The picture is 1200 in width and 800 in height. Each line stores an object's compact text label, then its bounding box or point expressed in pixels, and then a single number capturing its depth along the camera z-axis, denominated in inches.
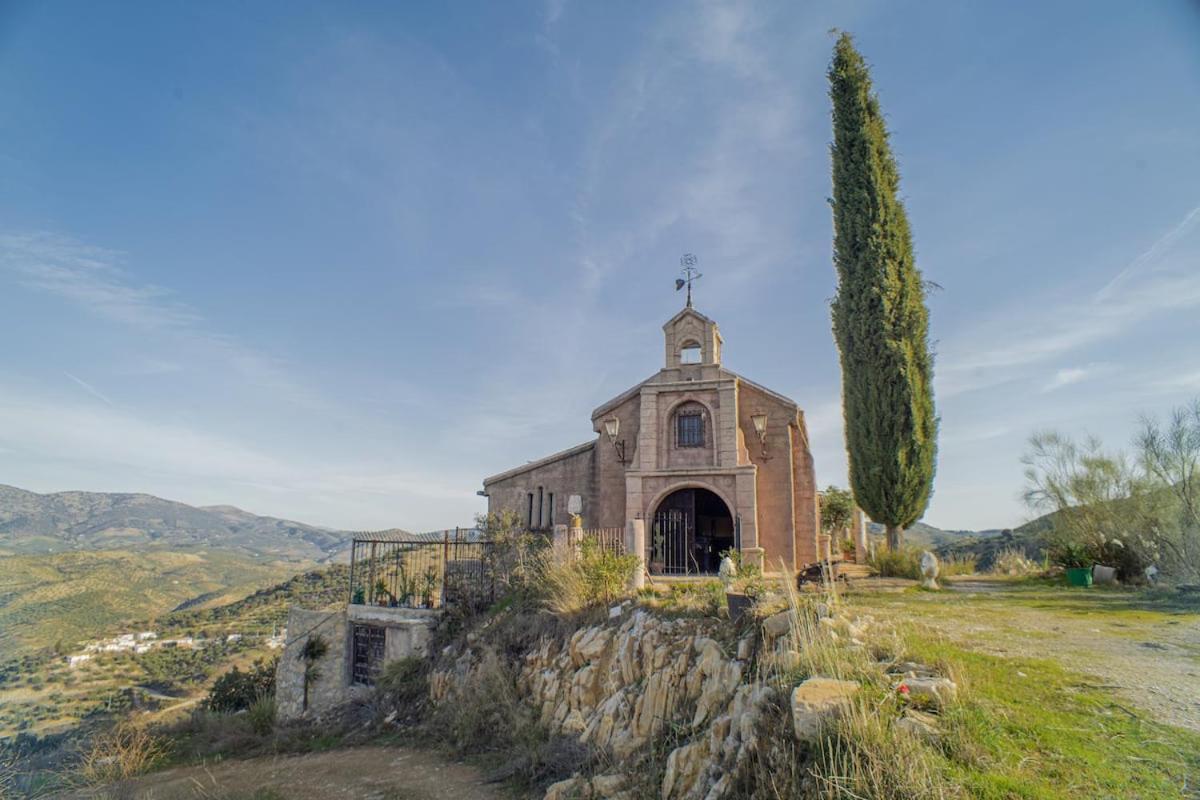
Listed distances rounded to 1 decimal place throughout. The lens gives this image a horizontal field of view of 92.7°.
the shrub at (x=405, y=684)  533.6
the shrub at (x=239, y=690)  733.7
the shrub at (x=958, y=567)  624.1
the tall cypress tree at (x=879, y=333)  622.5
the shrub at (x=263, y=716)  616.3
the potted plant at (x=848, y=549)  897.3
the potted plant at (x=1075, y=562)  487.8
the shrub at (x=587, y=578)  451.5
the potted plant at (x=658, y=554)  681.6
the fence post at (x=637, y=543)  469.2
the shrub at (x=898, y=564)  556.7
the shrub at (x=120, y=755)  489.7
